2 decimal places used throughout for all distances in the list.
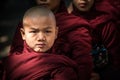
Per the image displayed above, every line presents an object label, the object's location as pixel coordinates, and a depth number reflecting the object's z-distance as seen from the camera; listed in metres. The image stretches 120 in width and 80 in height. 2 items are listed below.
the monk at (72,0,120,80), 2.66
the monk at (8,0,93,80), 2.55
